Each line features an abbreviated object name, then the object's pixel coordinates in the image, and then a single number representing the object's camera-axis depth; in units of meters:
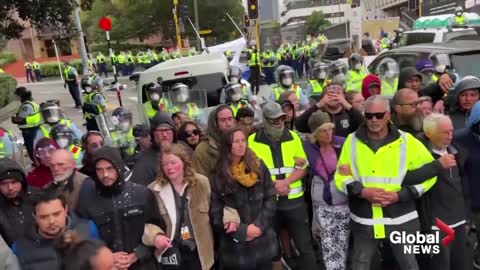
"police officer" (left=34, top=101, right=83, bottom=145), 7.71
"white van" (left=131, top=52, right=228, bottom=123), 8.31
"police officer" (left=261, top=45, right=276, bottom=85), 21.83
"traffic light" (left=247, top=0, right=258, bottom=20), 15.73
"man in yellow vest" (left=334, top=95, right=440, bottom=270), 3.67
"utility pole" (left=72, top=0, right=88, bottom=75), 18.73
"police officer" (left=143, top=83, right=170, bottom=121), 7.86
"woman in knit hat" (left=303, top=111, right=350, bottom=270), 4.21
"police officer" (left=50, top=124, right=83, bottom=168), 5.57
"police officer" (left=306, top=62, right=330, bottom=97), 8.59
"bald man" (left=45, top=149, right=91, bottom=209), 3.79
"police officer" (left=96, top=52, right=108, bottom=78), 32.91
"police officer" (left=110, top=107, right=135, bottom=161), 6.39
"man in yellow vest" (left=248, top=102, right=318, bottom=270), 4.35
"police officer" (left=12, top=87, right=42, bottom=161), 8.27
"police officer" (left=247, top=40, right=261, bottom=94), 16.66
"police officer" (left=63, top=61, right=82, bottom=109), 19.31
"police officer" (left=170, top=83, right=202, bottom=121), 7.72
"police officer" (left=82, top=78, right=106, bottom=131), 9.83
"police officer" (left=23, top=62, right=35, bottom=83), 35.22
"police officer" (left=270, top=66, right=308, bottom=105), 7.91
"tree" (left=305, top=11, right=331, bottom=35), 74.69
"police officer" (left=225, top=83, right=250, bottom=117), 7.22
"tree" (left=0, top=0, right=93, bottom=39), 8.52
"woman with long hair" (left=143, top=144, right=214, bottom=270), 3.74
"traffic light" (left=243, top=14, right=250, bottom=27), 22.53
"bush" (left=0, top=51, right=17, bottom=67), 41.59
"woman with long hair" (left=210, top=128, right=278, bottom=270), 3.83
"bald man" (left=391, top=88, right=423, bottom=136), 4.32
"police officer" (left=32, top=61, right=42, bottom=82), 35.26
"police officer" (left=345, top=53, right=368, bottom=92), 8.81
